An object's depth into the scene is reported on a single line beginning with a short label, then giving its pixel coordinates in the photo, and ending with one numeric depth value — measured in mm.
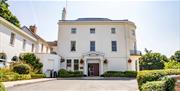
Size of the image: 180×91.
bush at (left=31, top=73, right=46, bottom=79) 13552
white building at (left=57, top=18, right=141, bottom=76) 18143
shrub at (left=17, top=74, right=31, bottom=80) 11365
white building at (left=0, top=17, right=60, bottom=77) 12007
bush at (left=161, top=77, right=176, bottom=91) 3789
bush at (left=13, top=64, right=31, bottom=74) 12568
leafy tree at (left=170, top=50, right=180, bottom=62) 39375
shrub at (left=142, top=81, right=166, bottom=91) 3815
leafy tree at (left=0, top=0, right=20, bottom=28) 17975
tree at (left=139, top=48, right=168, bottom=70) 33144
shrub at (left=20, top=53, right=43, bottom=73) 14933
